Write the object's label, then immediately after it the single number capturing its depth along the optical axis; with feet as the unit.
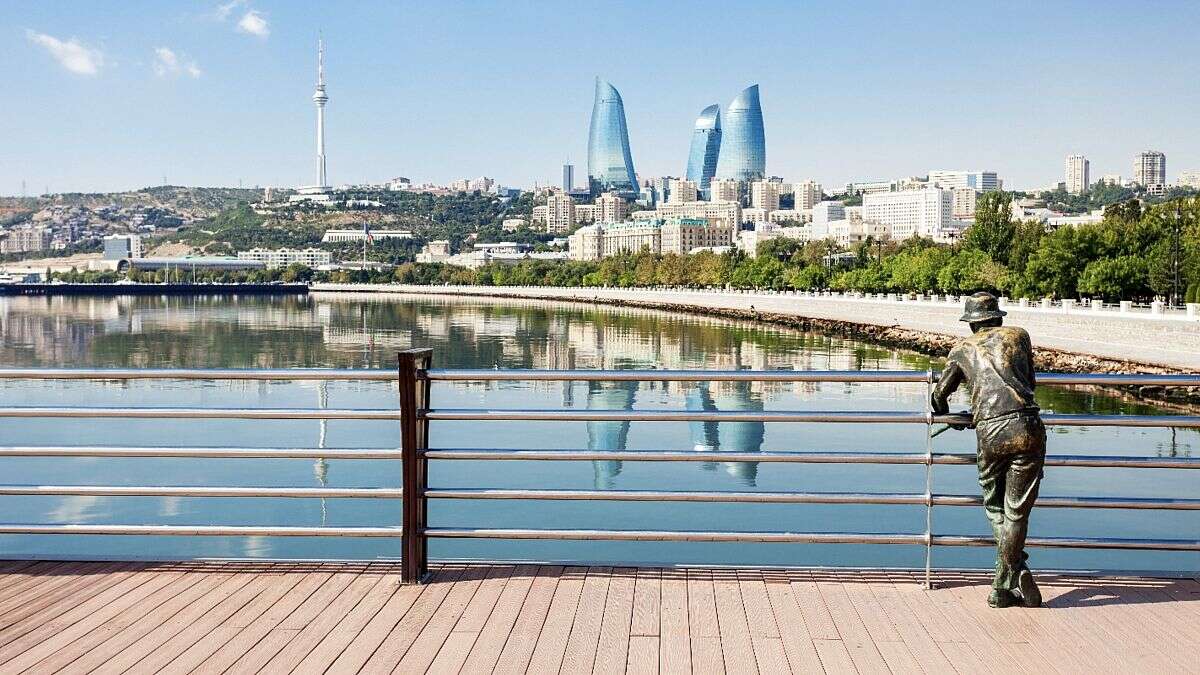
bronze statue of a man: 16.90
